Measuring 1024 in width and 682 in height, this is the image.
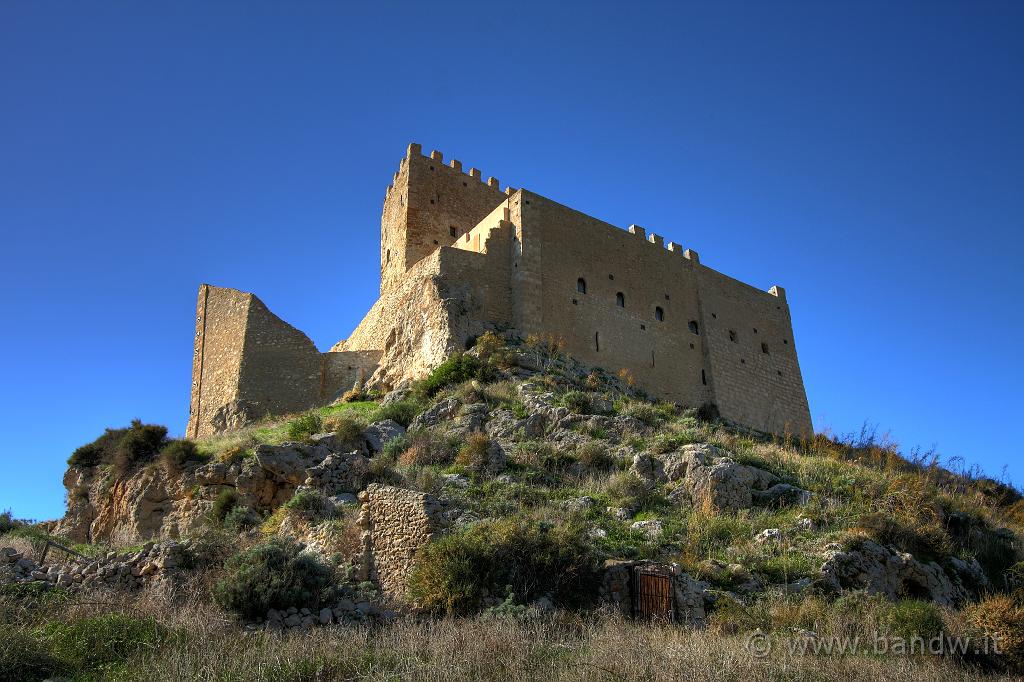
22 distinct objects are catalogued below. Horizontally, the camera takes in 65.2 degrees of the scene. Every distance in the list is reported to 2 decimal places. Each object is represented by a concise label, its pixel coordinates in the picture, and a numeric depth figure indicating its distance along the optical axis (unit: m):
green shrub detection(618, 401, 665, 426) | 19.47
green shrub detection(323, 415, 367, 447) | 18.34
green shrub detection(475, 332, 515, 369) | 22.23
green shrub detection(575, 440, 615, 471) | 16.95
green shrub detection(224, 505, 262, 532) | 15.18
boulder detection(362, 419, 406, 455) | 18.72
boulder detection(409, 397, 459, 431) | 19.73
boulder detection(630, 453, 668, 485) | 15.97
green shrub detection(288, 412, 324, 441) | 18.94
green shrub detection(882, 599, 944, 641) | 10.37
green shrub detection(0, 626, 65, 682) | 8.71
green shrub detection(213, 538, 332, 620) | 11.07
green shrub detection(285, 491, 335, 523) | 14.41
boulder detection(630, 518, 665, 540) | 13.78
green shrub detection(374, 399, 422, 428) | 20.36
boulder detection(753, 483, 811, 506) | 14.93
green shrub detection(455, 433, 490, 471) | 16.52
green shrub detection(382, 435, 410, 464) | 17.67
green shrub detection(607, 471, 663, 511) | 15.00
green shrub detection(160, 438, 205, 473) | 18.44
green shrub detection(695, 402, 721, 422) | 26.06
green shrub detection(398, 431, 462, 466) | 17.30
